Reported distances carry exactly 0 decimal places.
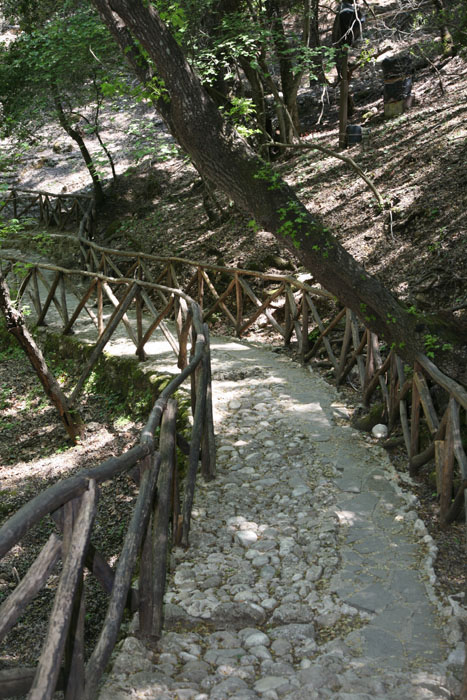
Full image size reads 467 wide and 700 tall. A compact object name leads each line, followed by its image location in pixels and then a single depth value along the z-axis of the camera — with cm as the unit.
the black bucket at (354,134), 1295
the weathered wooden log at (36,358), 741
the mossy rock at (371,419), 587
